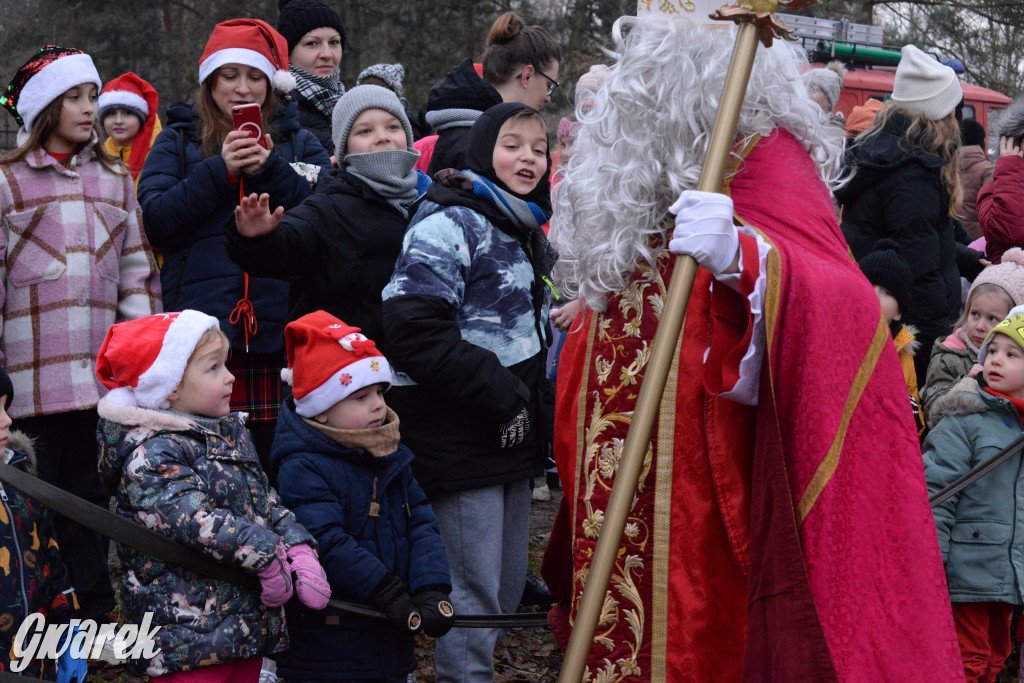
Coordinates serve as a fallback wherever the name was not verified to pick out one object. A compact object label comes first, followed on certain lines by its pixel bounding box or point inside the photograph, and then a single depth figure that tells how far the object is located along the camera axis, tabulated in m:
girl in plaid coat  3.85
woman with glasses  5.01
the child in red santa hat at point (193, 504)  2.88
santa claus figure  2.40
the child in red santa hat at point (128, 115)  5.84
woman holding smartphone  4.09
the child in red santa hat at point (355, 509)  3.15
